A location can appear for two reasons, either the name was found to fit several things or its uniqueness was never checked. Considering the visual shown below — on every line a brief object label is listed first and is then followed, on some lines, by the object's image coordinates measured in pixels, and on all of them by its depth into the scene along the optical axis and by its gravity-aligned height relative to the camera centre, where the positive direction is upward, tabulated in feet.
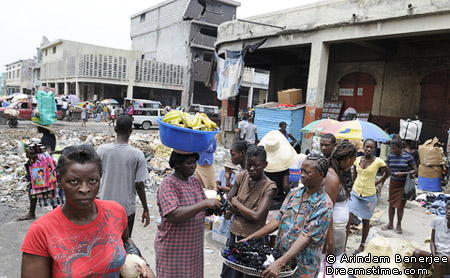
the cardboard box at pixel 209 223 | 16.36 -6.18
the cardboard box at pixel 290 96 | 41.29 +2.80
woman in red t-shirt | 4.32 -2.04
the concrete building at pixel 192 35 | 102.06 +25.48
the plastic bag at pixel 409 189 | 16.98 -3.53
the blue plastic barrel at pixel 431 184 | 27.50 -5.15
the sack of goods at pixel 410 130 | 31.45 -0.38
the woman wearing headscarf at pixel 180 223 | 7.11 -2.84
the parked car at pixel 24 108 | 60.75 -2.57
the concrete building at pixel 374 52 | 29.53 +8.85
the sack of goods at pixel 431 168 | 27.35 -3.63
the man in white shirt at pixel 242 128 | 37.83 -1.92
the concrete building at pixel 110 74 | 95.09 +9.56
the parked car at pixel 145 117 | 66.13 -2.60
